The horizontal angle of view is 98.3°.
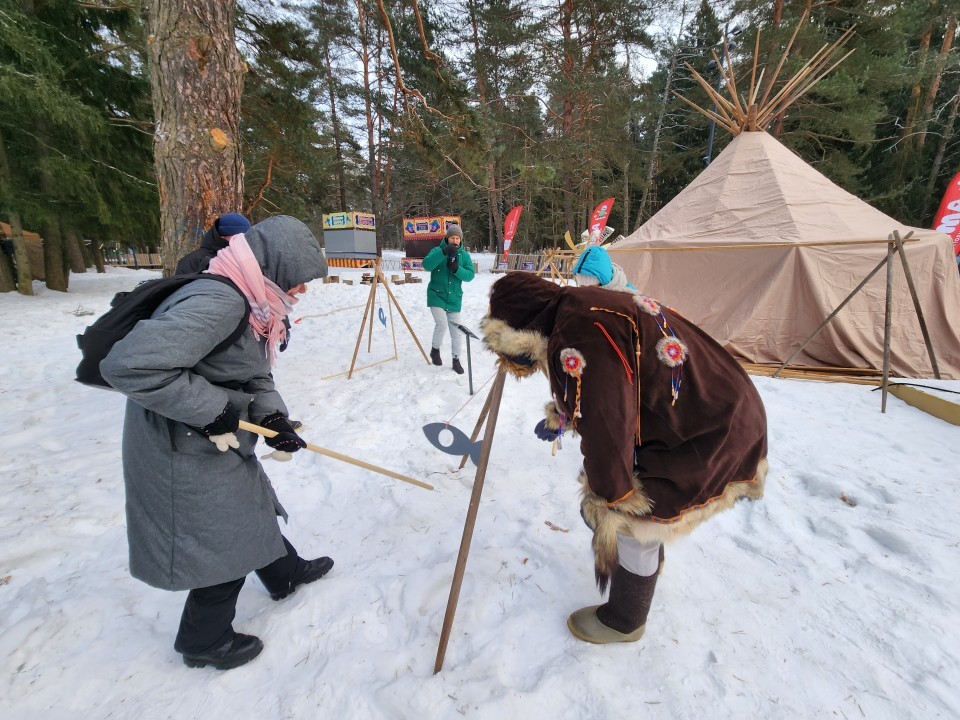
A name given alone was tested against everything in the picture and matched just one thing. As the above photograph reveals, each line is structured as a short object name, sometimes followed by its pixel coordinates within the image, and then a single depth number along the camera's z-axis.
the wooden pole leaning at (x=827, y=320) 4.30
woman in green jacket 4.95
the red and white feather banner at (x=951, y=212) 8.29
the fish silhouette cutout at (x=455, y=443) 2.44
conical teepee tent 5.48
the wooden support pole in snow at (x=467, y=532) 1.60
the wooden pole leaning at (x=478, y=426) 2.58
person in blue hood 3.59
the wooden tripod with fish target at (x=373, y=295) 4.97
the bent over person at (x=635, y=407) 1.29
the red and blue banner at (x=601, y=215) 13.77
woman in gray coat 1.23
